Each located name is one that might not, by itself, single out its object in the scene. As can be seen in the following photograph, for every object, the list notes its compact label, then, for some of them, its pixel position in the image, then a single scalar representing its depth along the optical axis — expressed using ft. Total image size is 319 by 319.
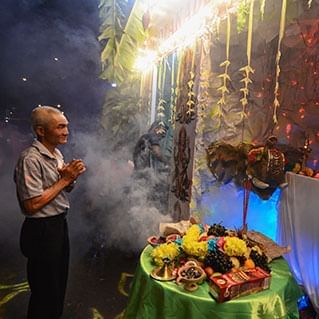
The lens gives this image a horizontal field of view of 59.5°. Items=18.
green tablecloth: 5.99
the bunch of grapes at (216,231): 8.45
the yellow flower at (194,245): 7.16
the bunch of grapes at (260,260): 7.10
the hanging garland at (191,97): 15.19
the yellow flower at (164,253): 7.31
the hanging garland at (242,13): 11.53
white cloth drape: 8.63
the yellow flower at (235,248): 7.02
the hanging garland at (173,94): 20.26
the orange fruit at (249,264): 6.94
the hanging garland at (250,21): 10.38
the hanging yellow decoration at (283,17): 9.08
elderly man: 8.12
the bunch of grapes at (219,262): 6.66
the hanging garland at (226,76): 12.32
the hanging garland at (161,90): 23.71
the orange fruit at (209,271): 6.72
